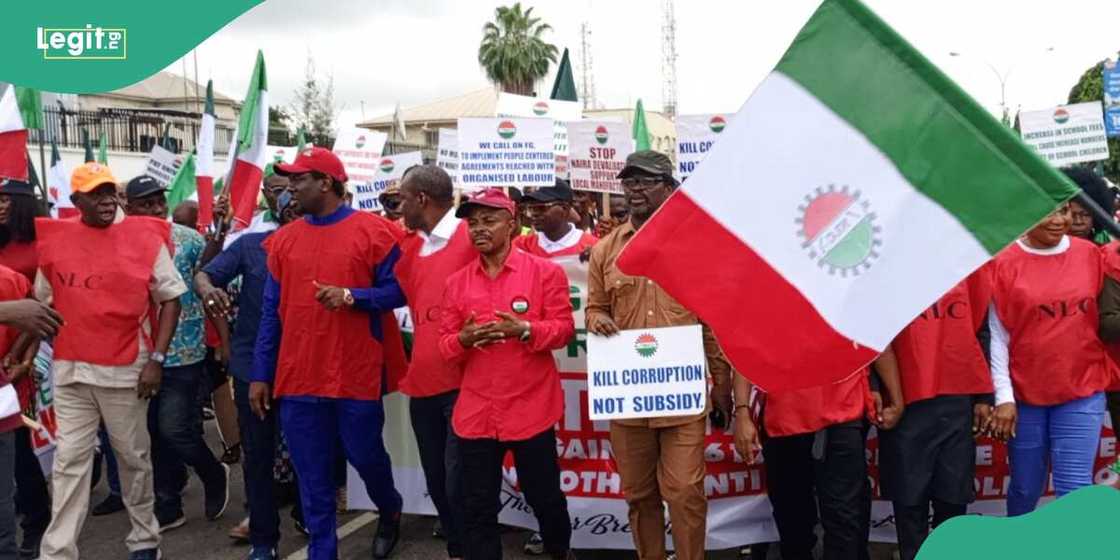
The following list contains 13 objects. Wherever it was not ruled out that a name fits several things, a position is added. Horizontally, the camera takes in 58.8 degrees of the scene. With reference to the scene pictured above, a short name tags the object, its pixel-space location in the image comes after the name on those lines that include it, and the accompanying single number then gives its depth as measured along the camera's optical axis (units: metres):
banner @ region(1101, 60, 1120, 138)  13.85
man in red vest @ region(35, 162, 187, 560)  5.20
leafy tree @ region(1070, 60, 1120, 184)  37.50
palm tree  58.94
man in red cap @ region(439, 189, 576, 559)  4.62
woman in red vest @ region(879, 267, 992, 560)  4.40
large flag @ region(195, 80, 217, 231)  7.34
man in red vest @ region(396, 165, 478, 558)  5.12
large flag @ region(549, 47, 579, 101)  10.39
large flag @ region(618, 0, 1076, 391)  2.25
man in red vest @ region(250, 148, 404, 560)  5.11
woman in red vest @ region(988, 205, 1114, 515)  4.49
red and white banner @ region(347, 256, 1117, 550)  5.26
